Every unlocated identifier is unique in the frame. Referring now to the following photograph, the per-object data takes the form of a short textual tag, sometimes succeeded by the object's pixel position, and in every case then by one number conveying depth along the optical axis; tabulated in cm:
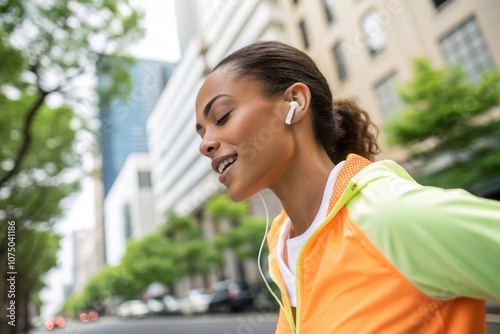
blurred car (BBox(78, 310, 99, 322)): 4305
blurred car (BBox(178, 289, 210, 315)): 1777
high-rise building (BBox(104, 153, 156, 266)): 5350
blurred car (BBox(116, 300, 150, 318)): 2891
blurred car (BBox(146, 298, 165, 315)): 2546
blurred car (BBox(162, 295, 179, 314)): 2211
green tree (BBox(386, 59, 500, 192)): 905
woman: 57
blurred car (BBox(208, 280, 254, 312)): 1562
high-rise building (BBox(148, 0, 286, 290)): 2184
